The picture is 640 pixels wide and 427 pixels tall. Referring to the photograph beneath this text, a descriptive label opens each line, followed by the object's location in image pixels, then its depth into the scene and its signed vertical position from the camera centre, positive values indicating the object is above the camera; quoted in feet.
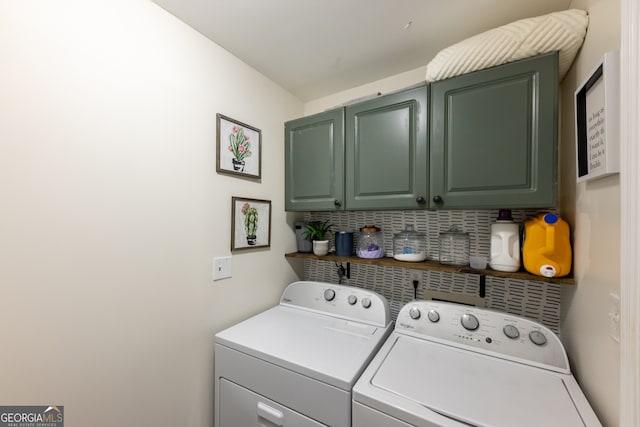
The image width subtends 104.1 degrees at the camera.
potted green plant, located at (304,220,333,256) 5.65 -0.46
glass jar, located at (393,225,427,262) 4.67 -0.61
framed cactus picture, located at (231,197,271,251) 4.76 -0.17
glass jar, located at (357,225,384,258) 5.14 -0.60
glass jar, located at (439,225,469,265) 4.54 -0.58
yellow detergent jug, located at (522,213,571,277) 3.30 -0.42
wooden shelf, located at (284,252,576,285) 3.34 -0.86
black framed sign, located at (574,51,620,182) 2.16 +0.93
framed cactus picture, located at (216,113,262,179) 4.48 +1.29
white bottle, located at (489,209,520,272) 3.78 -0.45
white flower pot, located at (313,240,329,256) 5.64 -0.72
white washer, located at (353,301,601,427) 2.57 -2.02
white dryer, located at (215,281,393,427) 3.18 -2.04
